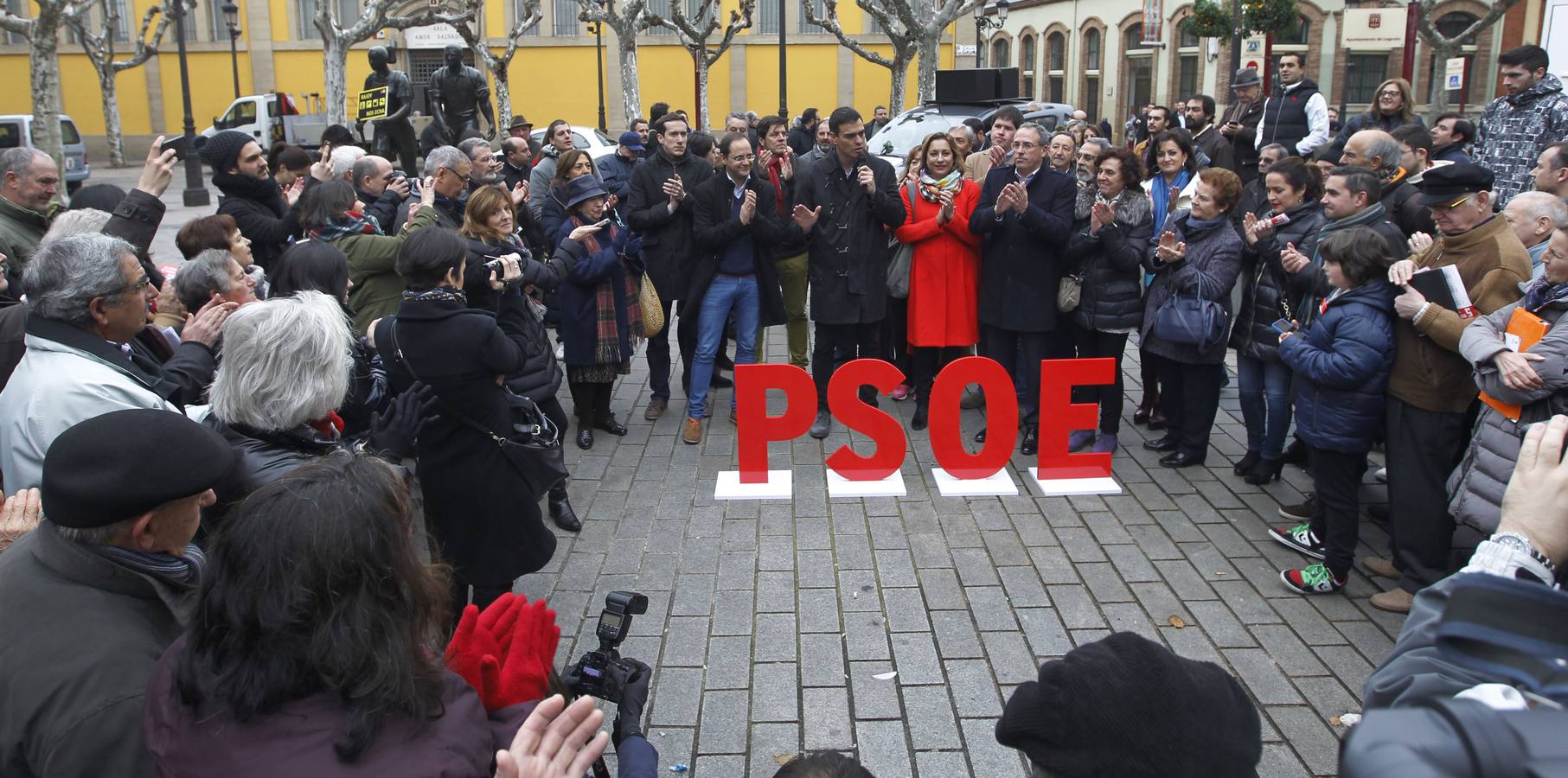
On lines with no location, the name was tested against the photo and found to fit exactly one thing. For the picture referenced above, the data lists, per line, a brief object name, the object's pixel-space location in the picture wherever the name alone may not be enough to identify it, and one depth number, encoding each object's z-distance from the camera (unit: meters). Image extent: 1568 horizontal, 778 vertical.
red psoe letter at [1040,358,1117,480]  6.45
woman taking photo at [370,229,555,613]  4.09
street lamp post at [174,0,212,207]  23.71
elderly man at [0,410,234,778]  1.93
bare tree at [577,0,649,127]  27.38
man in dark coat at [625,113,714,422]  7.55
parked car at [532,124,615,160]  20.16
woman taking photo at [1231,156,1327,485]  6.20
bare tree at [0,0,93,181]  19.52
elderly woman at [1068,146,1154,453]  6.75
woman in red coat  7.44
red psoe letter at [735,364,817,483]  6.36
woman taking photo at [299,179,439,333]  5.93
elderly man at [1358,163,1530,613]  4.83
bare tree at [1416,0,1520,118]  21.47
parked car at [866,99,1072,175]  14.36
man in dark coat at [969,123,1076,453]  6.93
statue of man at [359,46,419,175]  12.21
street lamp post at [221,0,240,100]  34.28
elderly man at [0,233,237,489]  3.27
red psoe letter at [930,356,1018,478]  6.35
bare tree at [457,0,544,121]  28.58
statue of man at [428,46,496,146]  13.10
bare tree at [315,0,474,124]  26.16
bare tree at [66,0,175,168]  31.12
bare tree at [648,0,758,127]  30.06
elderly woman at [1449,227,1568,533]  4.15
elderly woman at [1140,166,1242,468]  6.43
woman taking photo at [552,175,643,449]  7.06
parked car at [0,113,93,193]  24.77
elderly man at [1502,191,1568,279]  5.22
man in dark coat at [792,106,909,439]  7.38
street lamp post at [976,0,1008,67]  30.63
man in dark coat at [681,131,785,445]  7.46
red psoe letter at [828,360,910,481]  6.39
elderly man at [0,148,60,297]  5.33
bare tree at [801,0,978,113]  24.31
